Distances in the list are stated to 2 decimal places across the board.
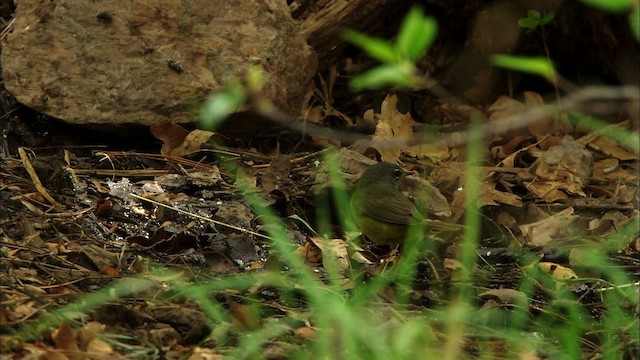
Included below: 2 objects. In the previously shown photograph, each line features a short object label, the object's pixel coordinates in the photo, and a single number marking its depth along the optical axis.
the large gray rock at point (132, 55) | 10.67
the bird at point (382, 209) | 9.36
